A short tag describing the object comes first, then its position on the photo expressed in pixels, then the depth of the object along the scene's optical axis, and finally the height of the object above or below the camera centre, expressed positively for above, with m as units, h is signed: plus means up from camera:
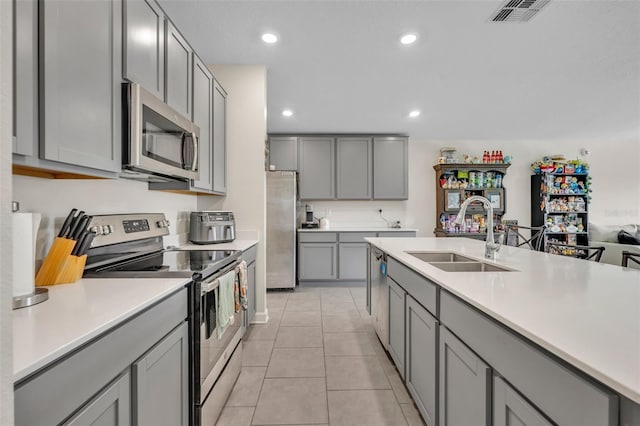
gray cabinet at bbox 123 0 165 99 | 1.45 +0.87
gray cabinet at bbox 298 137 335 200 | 5.05 +0.73
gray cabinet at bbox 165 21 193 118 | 1.85 +0.92
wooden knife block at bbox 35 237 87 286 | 1.18 -0.22
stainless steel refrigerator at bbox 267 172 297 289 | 4.11 -0.24
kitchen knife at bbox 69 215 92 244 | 1.30 -0.07
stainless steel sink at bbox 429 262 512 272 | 1.88 -0.35
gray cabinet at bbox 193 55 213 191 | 2.27 +0.76
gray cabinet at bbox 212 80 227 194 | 2.67 +0.67
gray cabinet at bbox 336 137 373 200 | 5.08 +0.77
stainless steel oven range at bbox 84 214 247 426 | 1.41 -0.31
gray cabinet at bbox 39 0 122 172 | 1.00 +0.48
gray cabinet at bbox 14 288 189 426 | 0.66 -0.47
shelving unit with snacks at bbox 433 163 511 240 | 5.33 +0.36
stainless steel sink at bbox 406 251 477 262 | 2.28 -0.34
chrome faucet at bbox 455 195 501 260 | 1.89 -0.15
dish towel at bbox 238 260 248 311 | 2.08 -0.50
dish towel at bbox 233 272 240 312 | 1.95 -0.54
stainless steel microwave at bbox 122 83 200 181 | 1.41 +0.39
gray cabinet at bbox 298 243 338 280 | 4.69 -0.80
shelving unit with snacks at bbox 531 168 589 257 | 5.41 +0.09
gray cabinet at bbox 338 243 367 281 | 4.70 -0.77
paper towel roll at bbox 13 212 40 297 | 0.94 -0.14
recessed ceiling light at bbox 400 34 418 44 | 2.38 +1.39
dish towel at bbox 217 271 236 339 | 1.67 -0.52
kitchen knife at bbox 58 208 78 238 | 1.28 -0.06
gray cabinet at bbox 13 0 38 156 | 0.89 +0.40
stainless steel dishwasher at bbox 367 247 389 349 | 2.36 -0.70
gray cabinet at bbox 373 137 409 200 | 5.11 +0.72
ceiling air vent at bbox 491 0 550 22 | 1.99 +1.39
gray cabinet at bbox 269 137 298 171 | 5.04 +0.99
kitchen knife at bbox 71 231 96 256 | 1.30 -0.14
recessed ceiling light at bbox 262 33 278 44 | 2.41 +1.41
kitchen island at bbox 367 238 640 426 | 0.63 -0.35
